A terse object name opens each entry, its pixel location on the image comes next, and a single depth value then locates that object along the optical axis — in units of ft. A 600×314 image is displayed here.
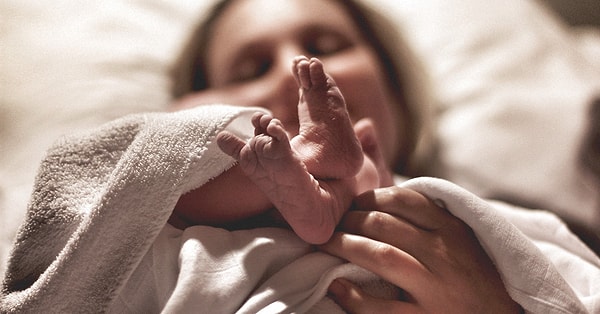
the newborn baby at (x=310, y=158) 1.59
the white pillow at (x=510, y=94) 3.40
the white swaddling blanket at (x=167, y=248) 1.65
